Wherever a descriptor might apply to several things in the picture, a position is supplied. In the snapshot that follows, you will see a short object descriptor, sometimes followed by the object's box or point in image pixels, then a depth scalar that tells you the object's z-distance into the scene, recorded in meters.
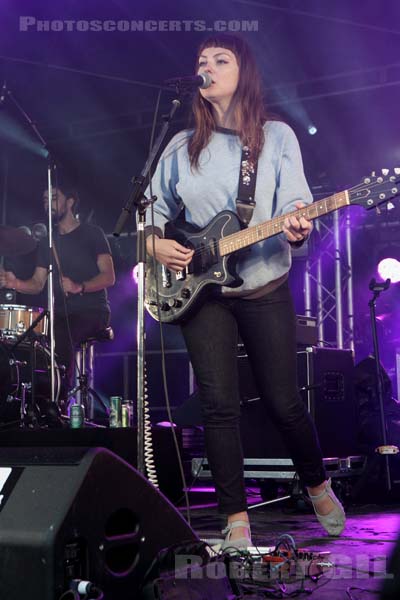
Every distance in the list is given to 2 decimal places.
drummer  5.91
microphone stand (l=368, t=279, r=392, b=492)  4.74
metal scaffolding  8.91
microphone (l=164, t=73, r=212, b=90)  2.98
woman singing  2.85
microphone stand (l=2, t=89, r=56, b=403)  5.05
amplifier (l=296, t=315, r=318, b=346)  4.86
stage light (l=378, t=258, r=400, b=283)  9.15
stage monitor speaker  1.52
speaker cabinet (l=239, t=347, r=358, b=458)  4.68
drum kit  5.31
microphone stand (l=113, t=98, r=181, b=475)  2.84
